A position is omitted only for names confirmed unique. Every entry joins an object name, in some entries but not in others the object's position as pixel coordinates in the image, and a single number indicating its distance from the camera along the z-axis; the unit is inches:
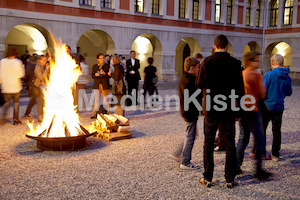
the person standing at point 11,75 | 289.0
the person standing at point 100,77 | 350.3
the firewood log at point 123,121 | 280.3
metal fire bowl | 226.2
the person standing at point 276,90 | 199.9
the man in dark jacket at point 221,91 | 155.9
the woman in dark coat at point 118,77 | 339.6
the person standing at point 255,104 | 175.6
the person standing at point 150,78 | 441.4
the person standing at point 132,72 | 447.2
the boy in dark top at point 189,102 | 181.2
